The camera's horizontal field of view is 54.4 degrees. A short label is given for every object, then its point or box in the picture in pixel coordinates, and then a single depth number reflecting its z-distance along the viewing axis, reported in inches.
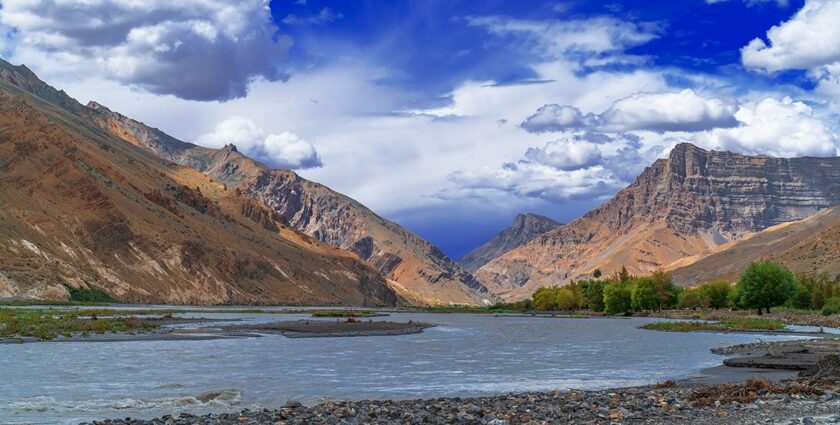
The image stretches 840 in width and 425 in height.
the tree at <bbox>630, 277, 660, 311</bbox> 7401.6
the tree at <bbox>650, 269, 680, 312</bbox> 7485.2
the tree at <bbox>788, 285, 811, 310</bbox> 6067.9
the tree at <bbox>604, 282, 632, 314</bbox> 7780.5
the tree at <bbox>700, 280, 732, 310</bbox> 7248.5
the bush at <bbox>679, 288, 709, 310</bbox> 7615.2
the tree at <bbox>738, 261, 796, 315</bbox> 5546.3
